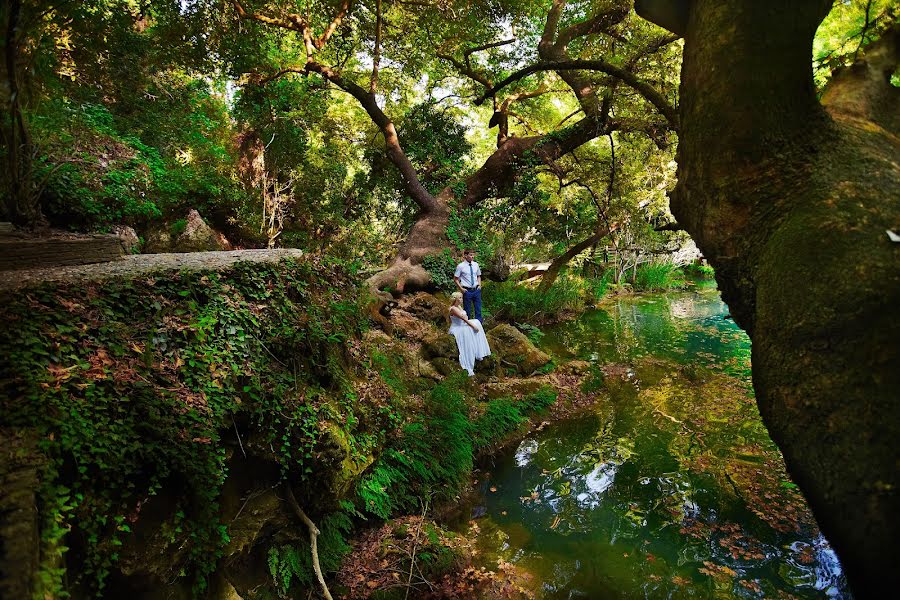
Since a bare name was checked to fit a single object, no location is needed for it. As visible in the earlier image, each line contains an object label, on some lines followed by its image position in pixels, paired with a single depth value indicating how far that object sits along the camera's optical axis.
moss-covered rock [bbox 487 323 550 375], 9.33
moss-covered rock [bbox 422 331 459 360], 7.77
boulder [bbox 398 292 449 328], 9.80
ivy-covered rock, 2.20
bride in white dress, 8.06
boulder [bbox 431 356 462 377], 7.49
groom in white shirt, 9.09
